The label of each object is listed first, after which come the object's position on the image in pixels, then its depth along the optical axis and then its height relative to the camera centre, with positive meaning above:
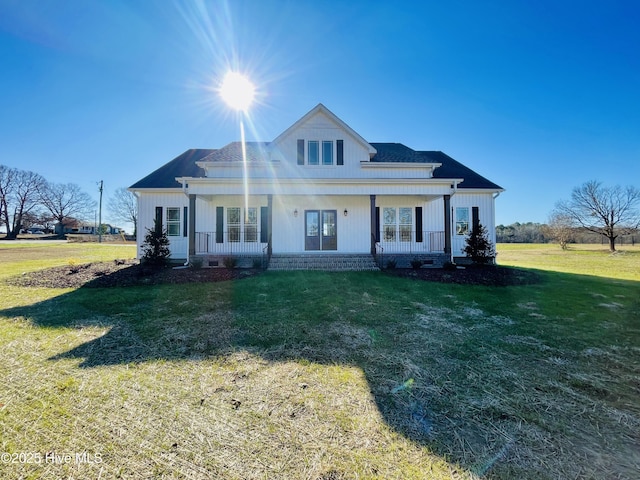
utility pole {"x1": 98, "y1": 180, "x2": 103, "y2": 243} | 42.61 +4.92
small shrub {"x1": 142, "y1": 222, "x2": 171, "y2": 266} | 11.84 -0.17
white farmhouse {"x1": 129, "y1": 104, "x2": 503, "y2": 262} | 13.87 +1.91
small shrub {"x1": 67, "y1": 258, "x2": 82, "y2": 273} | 11.72 -0.93
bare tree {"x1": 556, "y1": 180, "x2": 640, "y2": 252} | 31.56 +4.01
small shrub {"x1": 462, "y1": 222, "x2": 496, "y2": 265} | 12.12 -0.16
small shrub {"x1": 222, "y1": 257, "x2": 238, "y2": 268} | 11.69 -0.71
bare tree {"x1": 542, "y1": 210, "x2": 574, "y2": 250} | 33.19 +1.93
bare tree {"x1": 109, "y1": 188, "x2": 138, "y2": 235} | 50.53 +7.56
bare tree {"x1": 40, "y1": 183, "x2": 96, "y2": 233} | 53.09 +9.17
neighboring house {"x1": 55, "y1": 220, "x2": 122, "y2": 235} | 55.25 +4.72
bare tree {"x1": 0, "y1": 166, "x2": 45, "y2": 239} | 47.25 +9.52
